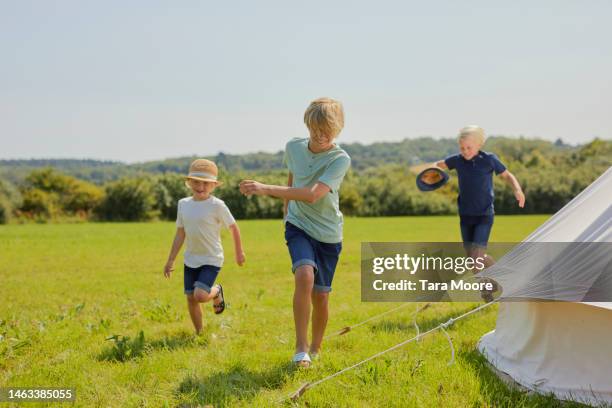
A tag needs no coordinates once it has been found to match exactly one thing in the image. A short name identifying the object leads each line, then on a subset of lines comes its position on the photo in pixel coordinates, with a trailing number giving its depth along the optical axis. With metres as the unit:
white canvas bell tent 3.37
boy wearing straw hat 5.07
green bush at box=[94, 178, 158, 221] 47.16
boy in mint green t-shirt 4.00
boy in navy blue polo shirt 6.28
